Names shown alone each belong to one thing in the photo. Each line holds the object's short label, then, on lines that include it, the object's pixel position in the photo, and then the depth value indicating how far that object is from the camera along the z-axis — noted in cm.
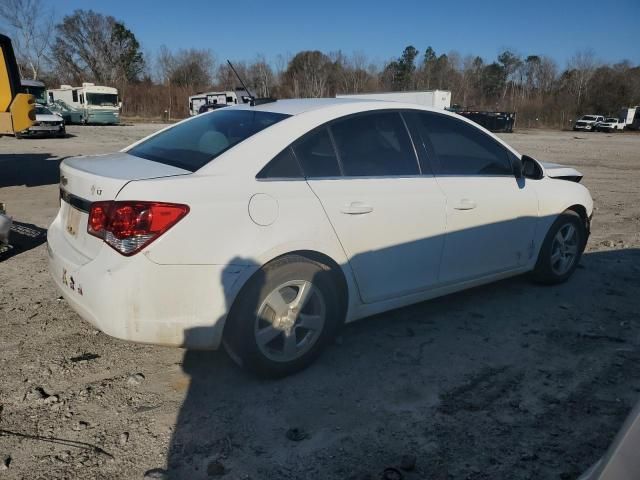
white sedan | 274
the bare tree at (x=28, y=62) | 6121
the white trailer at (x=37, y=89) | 2331
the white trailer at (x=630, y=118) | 5725
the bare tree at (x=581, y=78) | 7455
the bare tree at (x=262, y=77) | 7550
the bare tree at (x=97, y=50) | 7619
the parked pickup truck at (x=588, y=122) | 5547
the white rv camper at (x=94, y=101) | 3672
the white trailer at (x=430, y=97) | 2895
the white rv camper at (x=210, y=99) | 4476
